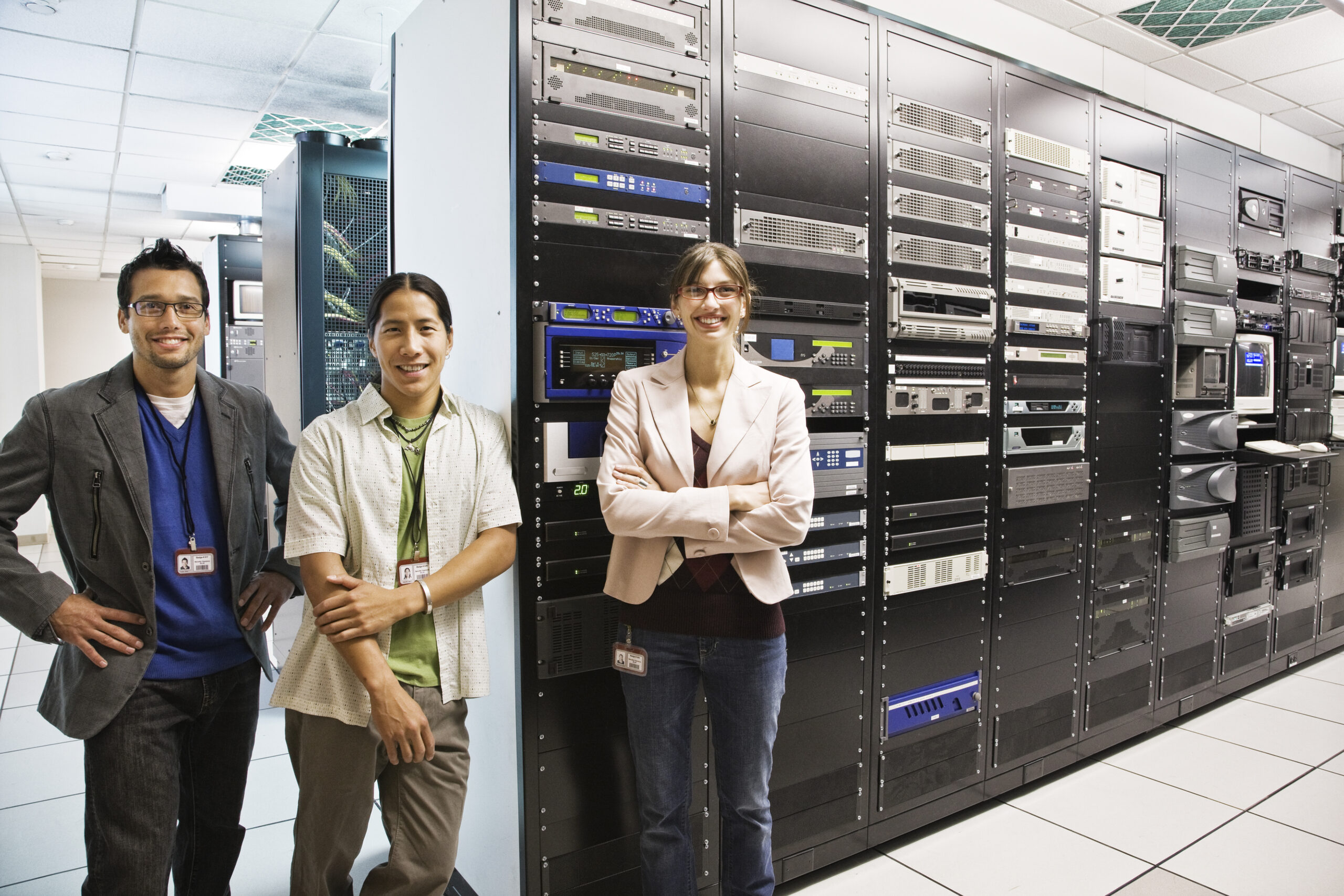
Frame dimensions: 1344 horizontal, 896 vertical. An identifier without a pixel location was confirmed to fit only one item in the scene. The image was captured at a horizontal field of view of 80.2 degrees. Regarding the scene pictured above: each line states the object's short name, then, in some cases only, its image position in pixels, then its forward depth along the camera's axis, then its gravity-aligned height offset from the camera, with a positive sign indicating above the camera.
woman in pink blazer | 1.85 -0.36
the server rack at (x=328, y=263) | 3.20 +0.66
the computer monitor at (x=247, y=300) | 5.84 +0.91
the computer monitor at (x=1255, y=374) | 4.01 +0.26
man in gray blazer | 1.59 -0.33
